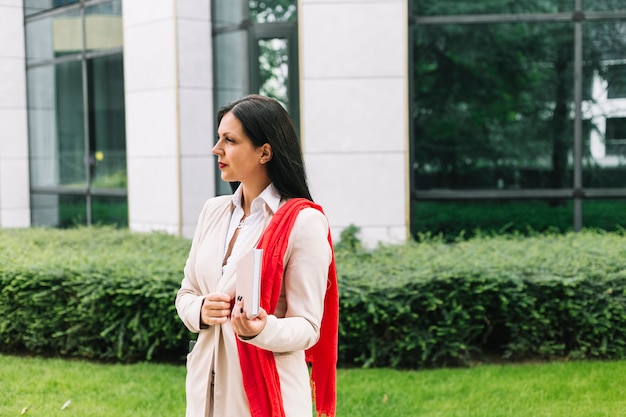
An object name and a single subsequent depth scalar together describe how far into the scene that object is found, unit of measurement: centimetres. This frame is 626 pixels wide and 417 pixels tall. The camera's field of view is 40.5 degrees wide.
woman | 287
